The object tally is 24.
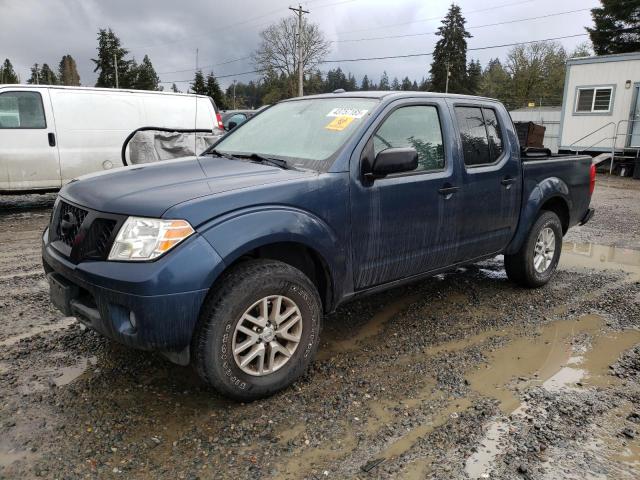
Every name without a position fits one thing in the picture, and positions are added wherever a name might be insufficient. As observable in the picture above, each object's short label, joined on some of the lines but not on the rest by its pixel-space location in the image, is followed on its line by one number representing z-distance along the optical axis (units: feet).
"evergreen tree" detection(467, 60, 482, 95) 226.58
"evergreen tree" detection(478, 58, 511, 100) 204.01
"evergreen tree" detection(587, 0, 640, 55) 133.08
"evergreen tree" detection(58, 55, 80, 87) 268.78
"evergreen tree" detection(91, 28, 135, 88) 233.76
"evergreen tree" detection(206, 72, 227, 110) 210.38
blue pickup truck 8.46
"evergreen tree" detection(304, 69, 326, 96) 194.49
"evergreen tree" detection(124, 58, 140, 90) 228.43
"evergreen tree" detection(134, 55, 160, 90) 229.45
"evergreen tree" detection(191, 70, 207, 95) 210.38
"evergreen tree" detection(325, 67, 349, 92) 327.55
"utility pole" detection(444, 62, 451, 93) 213.32
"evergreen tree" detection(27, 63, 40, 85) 308.56
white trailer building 59.47
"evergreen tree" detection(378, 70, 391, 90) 360.89
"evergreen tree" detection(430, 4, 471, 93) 222.07
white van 27.37
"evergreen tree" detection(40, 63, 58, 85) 285.39
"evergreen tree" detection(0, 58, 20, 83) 253.65
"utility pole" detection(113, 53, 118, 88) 218.71
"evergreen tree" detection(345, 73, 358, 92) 347.65
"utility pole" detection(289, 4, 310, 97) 126.99
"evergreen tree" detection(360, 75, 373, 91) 430.20
